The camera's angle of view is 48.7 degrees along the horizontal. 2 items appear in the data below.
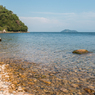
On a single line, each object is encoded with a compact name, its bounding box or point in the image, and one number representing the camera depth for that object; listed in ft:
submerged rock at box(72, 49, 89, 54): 50.19
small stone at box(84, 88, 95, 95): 17.26
